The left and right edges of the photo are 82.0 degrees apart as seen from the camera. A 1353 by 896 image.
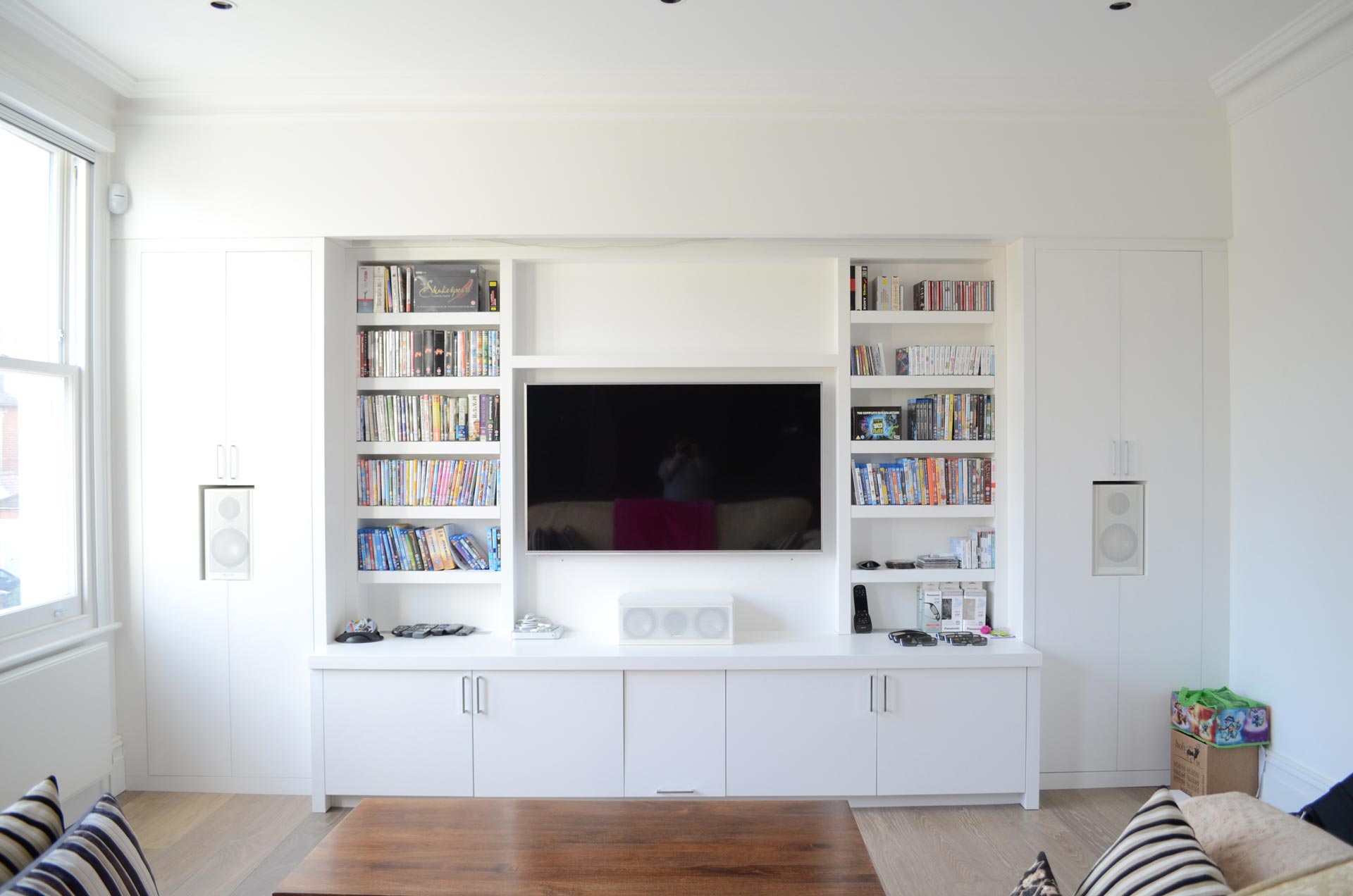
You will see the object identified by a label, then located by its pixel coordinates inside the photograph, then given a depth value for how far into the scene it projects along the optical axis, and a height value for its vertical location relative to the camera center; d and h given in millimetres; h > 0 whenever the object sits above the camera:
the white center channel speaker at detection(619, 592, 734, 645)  3336 -781
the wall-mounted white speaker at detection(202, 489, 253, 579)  3354 -400
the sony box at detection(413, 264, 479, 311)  3500 +688
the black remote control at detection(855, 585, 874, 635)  3523 -801
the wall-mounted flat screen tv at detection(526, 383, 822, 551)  3523 -127
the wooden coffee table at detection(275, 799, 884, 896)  1794 -1024
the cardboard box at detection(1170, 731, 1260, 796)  3117 -1337
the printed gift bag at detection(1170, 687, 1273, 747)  3111 -1145
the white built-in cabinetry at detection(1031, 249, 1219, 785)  3387 -146
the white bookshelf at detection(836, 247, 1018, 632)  3510 -26
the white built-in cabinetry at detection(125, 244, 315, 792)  3332 -253
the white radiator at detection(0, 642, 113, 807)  2707 -1044
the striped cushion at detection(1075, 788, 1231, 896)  1225 -703
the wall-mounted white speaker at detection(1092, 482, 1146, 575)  3416 -403
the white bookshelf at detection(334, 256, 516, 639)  3498 +22
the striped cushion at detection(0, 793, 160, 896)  1243 -720
